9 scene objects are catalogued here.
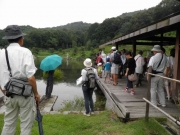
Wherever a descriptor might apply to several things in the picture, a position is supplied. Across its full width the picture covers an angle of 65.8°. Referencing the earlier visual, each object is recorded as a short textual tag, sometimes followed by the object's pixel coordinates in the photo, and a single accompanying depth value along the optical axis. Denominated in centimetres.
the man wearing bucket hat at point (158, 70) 345
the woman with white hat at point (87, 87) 360
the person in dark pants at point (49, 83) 553
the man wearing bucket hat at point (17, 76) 183
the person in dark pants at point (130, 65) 444
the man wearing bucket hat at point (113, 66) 543
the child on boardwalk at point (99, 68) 723
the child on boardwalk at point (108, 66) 636
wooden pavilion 307
